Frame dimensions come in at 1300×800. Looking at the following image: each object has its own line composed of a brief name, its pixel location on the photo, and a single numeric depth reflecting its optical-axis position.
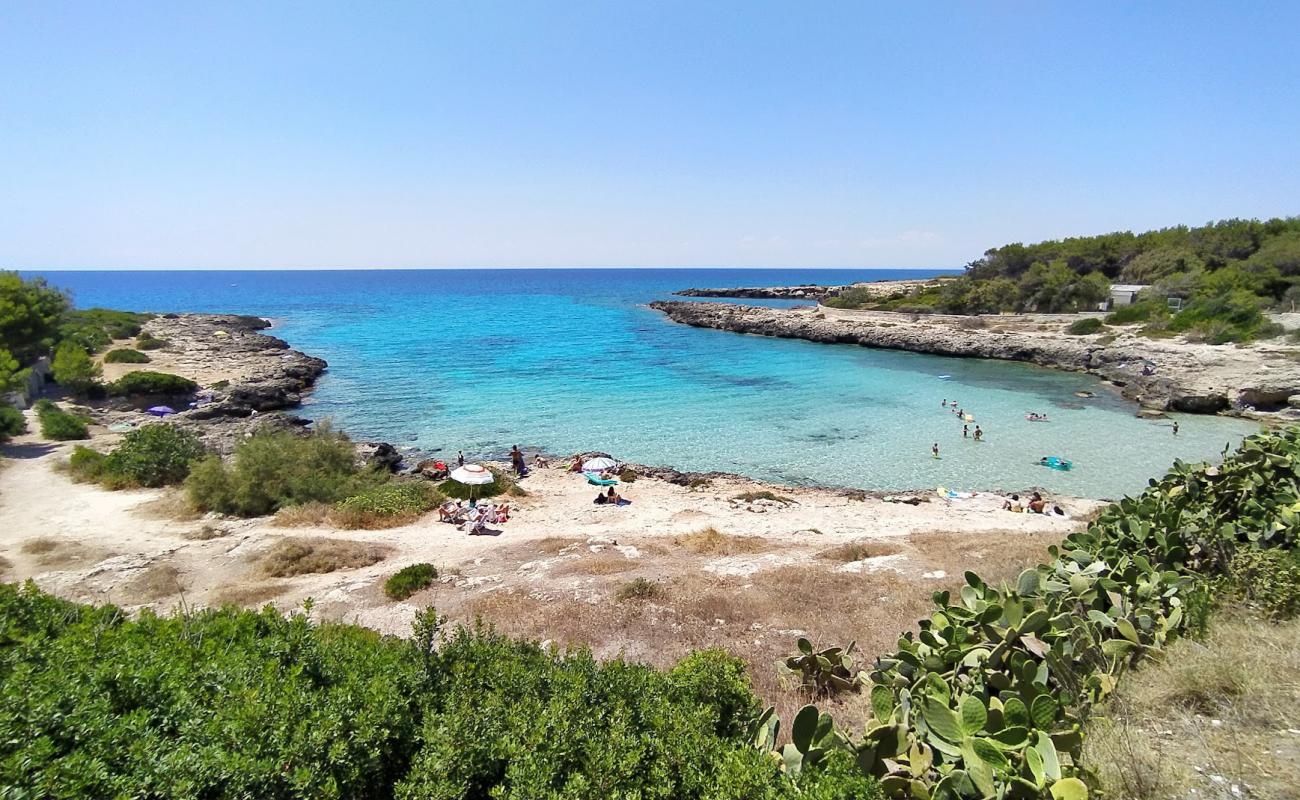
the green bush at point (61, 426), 25.36
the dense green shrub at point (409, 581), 12.66
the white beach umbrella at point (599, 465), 22.94
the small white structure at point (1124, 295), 59.91
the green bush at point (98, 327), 41.81
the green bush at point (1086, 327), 51.84
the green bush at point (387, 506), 18.66
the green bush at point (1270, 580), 6.66
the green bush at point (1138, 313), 52.53
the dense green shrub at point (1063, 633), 4.68
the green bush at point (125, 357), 41.28
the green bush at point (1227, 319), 41.66
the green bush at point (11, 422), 24.44
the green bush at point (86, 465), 20.86
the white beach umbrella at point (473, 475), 20.30
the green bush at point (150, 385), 32.62
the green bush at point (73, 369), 31.47
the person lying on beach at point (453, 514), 19.27
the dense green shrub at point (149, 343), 48.91
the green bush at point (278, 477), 18.95
